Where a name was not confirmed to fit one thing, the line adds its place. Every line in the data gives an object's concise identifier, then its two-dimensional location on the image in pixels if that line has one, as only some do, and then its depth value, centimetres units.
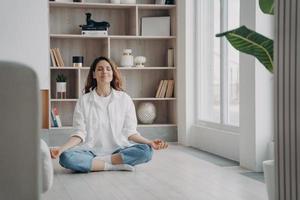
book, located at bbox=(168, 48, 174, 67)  599
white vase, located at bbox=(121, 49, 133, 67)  585
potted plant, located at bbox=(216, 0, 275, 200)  232
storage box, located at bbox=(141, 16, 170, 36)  600
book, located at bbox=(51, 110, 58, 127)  568
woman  396
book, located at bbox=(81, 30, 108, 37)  570
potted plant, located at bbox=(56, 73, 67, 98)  567
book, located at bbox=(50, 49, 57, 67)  563
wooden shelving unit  583
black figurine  571
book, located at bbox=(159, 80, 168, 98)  597
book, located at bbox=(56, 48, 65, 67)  565
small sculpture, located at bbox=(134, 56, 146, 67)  593
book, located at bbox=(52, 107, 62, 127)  568
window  479
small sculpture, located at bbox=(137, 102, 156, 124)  593
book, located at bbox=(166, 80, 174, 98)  597
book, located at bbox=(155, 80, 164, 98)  599
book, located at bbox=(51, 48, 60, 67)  564
